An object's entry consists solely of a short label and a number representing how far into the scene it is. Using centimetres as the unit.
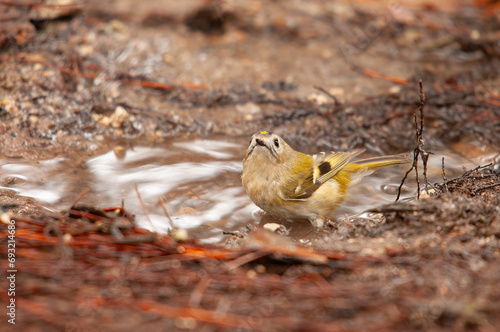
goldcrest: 764
